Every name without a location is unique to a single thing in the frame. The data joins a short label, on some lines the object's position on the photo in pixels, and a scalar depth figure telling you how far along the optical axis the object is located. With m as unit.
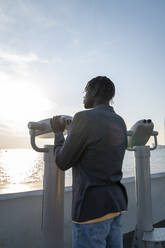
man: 0.93
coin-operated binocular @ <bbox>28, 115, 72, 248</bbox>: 1.31
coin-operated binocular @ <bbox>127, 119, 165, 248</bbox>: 1.86
